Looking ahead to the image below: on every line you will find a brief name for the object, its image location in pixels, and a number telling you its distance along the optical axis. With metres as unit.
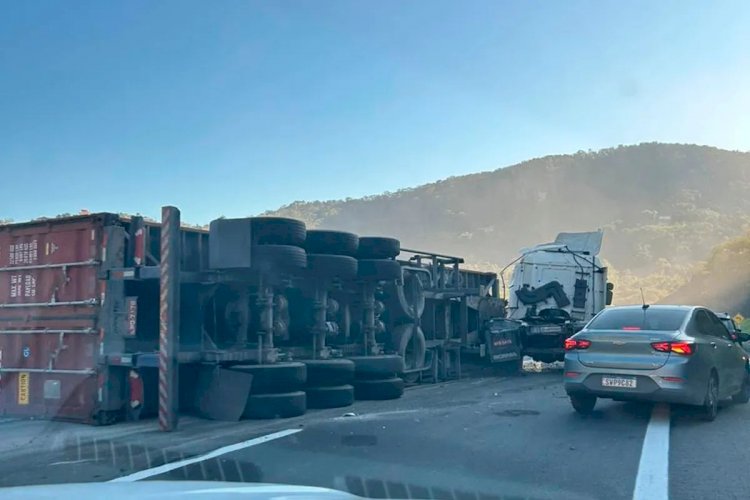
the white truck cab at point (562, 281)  19.88
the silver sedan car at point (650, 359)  9.38
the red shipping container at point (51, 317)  10.11
